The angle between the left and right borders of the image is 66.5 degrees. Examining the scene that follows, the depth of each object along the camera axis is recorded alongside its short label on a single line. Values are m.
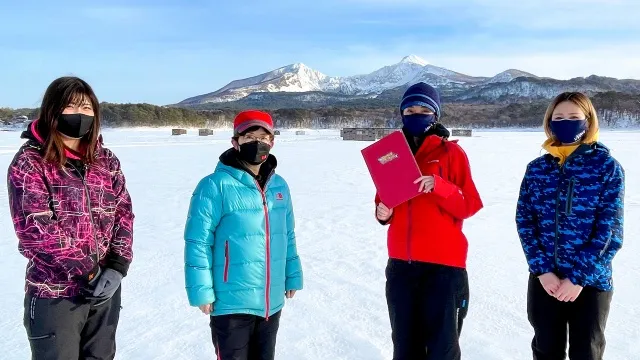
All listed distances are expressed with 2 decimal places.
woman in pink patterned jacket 1.80
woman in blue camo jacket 2.02
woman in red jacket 2.11
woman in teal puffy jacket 2.01
